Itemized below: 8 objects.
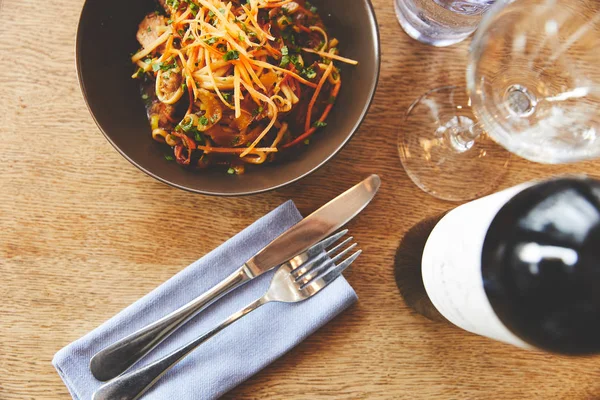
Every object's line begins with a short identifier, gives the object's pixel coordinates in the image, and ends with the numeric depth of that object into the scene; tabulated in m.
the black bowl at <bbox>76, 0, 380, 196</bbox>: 0.56
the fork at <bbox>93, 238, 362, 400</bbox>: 0.57
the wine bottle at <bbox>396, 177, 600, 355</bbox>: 0.46
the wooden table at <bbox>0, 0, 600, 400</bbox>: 0.60
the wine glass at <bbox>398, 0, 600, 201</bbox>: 0.53
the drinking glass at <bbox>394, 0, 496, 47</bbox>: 0.58
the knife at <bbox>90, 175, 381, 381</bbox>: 0.57
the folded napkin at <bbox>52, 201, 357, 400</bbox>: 0.58
